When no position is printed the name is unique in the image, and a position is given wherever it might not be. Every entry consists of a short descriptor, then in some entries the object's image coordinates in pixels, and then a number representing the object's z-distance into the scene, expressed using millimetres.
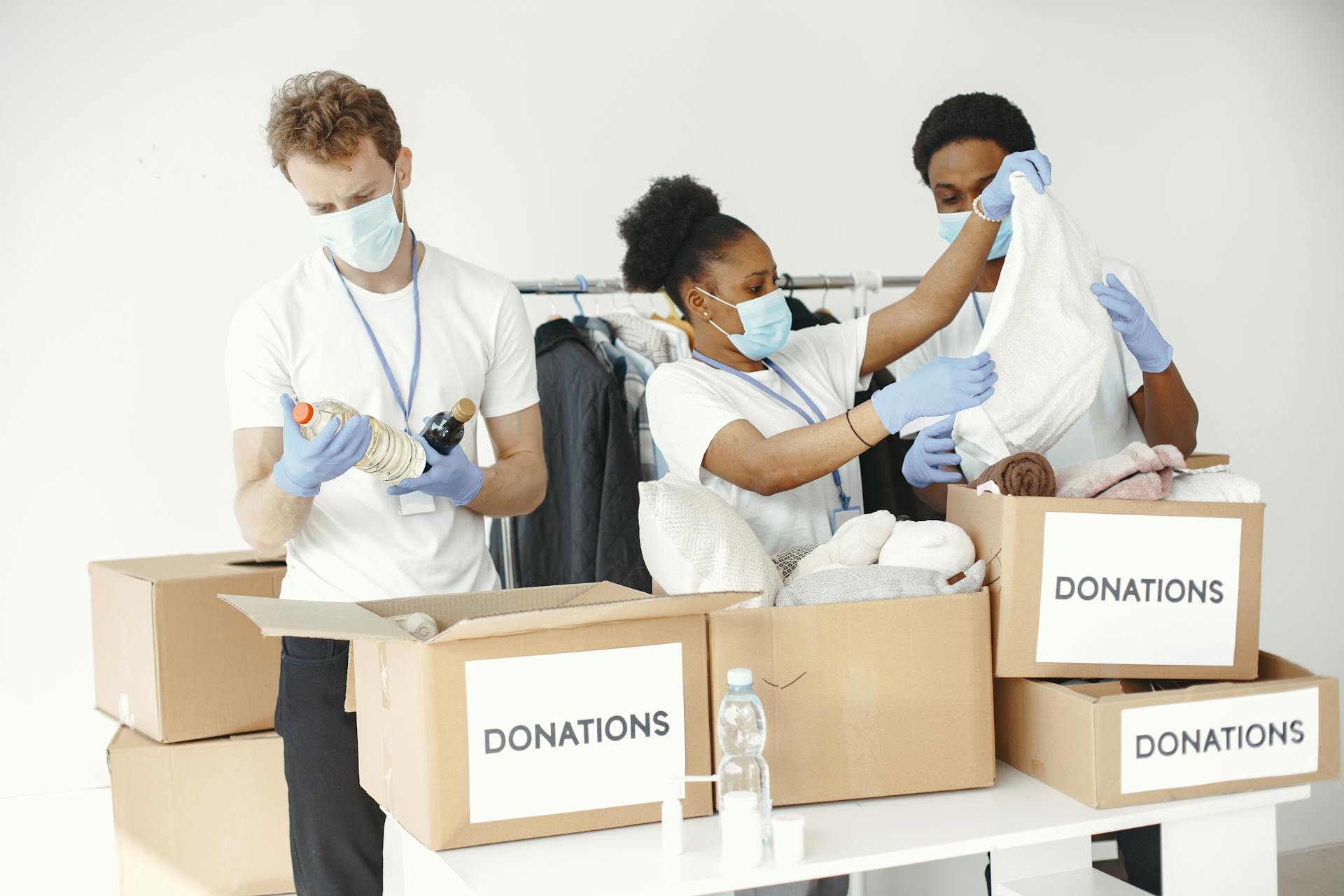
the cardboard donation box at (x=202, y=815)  2342
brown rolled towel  1361
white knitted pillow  1403
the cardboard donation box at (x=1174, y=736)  1260
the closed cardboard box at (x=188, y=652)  2301
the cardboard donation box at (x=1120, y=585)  1323
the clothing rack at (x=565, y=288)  2447
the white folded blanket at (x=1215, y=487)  1371
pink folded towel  1358
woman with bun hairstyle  1674
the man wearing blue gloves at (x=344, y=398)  1572
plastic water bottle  1208
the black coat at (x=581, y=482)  2283
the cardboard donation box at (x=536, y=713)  1176
